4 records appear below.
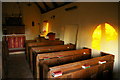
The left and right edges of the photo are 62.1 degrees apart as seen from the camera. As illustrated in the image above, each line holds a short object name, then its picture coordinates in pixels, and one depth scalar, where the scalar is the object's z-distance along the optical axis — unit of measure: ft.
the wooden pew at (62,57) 7.50
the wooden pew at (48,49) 10.20
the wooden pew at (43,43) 12.72
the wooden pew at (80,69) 5.67
